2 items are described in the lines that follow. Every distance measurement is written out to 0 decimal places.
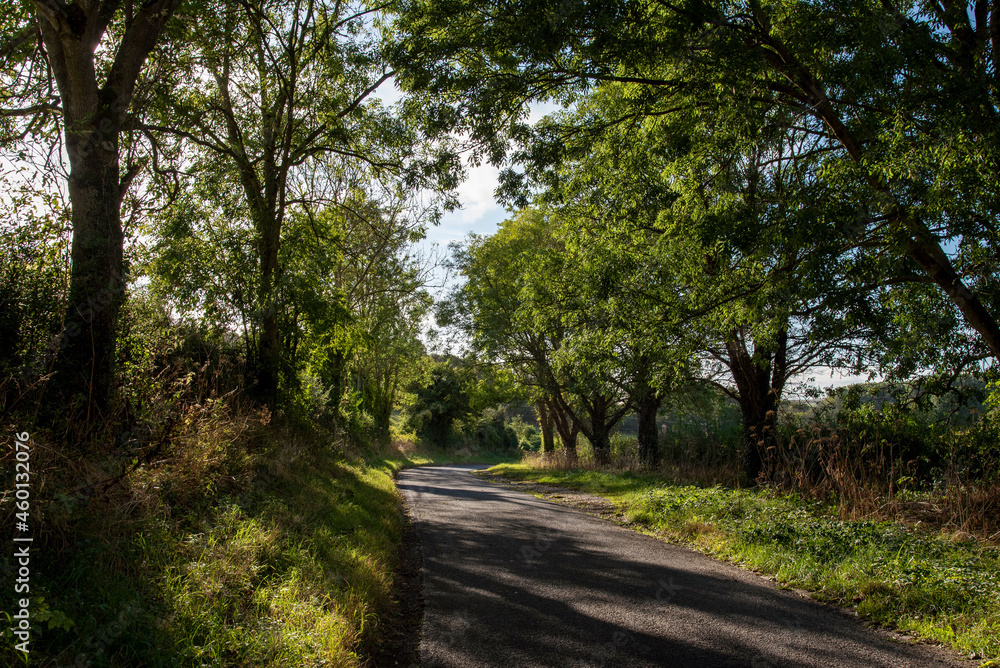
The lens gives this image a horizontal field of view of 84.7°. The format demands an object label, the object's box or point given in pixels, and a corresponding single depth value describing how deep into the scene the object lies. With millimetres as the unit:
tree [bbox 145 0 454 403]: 10750
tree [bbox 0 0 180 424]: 5848
